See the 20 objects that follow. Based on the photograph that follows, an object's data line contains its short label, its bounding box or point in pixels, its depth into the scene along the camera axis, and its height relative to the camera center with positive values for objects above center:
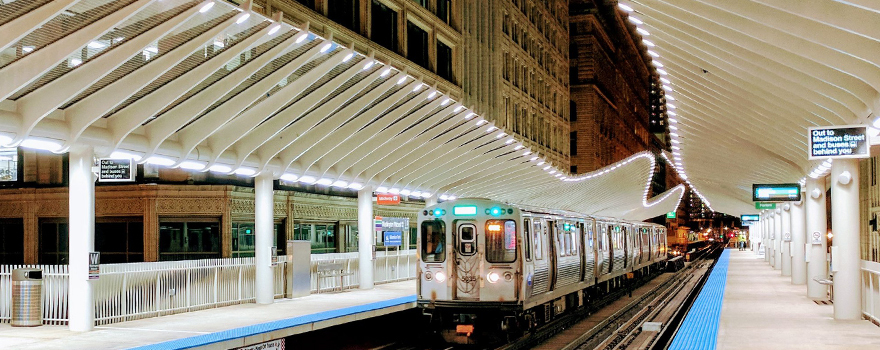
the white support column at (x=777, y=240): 41.97 -1.59
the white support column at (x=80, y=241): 13.50 -0.35
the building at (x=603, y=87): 71.94 +11.04
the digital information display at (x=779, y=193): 24.66 +0.37
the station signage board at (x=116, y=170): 16.12 +0.84
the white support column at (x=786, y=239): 34.34 -1.21
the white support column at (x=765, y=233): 54.49 -1.72
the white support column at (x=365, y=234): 22.44 -0.51
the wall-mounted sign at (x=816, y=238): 21.06 -0.73
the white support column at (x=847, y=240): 16.00 -0.60
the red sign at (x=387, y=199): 23.39 +0.35
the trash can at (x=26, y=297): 13.95 -1.20
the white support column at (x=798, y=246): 28.09 -1.20
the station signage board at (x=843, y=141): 13.70 +0.97
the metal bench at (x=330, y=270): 20.94 -1.31
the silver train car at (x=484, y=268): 16.41 -1.04
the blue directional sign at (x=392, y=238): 24.75 -0.70
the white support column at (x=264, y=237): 18.14 -0.44
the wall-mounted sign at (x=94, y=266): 13.58 -0.72
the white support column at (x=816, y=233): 21.02 -0.64
